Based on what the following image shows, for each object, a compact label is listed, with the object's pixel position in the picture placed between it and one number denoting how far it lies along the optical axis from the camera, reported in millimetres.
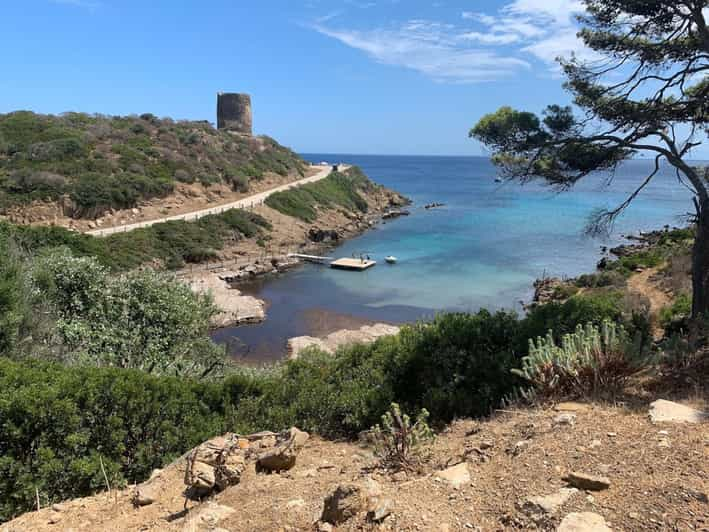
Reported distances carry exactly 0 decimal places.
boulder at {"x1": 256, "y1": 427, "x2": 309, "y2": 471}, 4770
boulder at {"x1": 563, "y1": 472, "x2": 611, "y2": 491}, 3445
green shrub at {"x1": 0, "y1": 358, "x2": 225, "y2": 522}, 5227
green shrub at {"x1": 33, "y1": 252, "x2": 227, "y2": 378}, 10719
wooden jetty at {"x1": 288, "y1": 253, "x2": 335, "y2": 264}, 38844
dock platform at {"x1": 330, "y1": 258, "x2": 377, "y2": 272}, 36531
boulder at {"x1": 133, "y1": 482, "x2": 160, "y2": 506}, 4645
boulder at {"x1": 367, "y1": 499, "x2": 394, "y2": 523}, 3414
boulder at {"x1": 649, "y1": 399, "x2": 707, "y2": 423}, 4586
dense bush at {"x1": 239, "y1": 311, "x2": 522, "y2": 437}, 6676
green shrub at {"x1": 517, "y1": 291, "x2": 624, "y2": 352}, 7992
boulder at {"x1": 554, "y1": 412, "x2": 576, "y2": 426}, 4590
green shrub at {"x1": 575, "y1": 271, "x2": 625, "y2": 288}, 24750
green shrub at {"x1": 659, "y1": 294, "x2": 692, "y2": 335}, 11102
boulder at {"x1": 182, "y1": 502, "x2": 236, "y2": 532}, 3814
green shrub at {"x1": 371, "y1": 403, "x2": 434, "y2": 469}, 4355
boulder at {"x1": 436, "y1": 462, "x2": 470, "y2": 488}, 3871
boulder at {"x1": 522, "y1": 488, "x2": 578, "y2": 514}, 3289
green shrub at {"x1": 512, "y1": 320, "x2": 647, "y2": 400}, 5555
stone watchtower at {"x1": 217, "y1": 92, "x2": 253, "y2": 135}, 75375
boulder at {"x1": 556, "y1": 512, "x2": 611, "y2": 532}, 3027
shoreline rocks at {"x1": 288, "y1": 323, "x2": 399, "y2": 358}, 21000
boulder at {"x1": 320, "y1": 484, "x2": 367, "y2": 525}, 3479
